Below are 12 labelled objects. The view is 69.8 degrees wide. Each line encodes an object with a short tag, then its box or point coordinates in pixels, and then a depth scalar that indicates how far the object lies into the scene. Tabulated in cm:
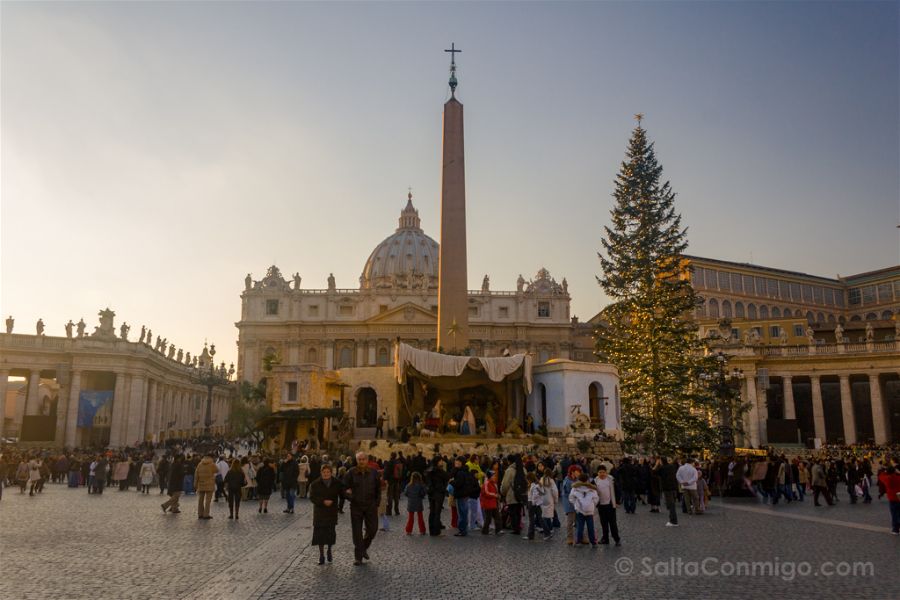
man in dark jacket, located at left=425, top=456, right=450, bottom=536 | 1129
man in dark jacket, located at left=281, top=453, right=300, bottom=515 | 1449
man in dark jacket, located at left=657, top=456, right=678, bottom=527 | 1230
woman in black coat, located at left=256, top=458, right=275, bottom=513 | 1427
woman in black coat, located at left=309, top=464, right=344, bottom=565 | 864
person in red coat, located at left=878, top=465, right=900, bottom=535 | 1098
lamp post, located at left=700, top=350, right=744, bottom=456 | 2214
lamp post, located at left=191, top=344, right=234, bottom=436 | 3312
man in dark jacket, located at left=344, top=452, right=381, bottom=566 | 888
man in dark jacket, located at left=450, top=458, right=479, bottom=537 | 1138
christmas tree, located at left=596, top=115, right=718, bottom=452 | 2867
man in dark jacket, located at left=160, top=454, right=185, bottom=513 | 1423
